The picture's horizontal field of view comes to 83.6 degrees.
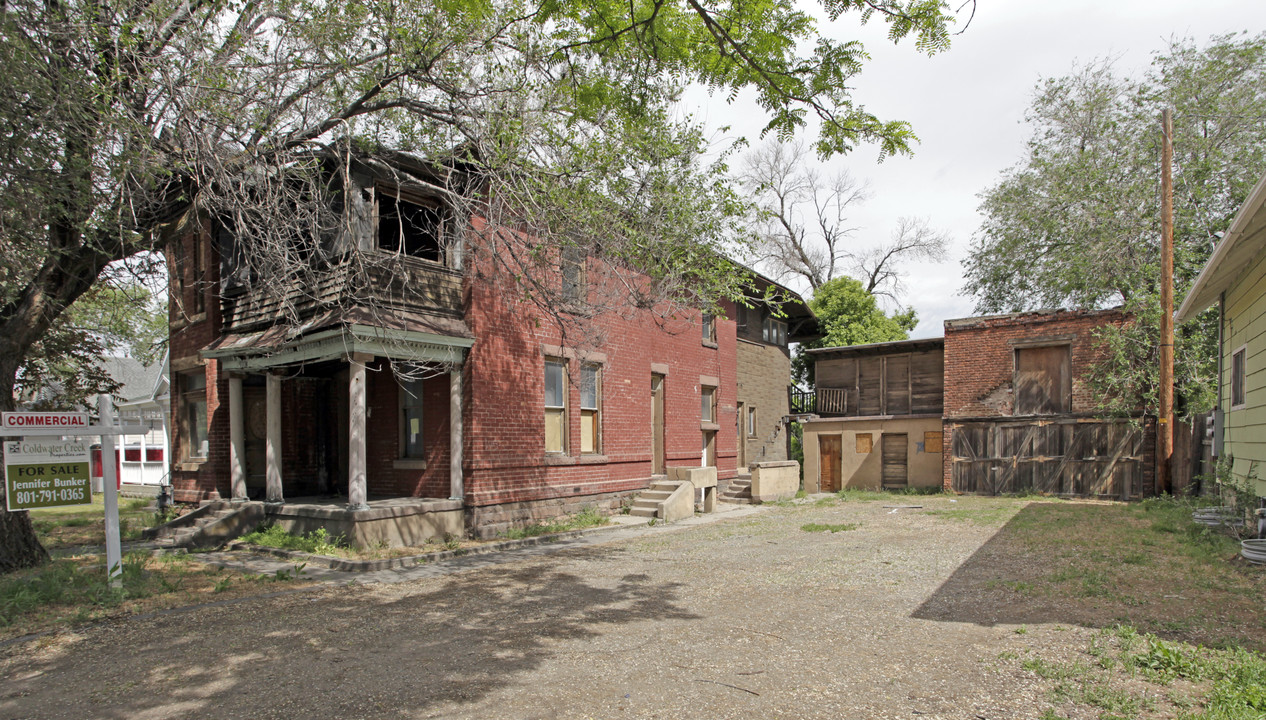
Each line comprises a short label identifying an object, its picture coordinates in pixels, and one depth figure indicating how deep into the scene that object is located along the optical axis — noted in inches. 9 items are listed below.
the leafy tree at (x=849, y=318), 1195.3
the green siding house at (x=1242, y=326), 351.3
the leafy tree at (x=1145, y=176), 862.5
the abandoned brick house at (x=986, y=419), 757.9
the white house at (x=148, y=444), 1024.2
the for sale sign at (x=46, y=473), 286.7
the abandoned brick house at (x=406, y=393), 440.8
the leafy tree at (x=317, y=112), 261.6
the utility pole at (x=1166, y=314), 601.9
